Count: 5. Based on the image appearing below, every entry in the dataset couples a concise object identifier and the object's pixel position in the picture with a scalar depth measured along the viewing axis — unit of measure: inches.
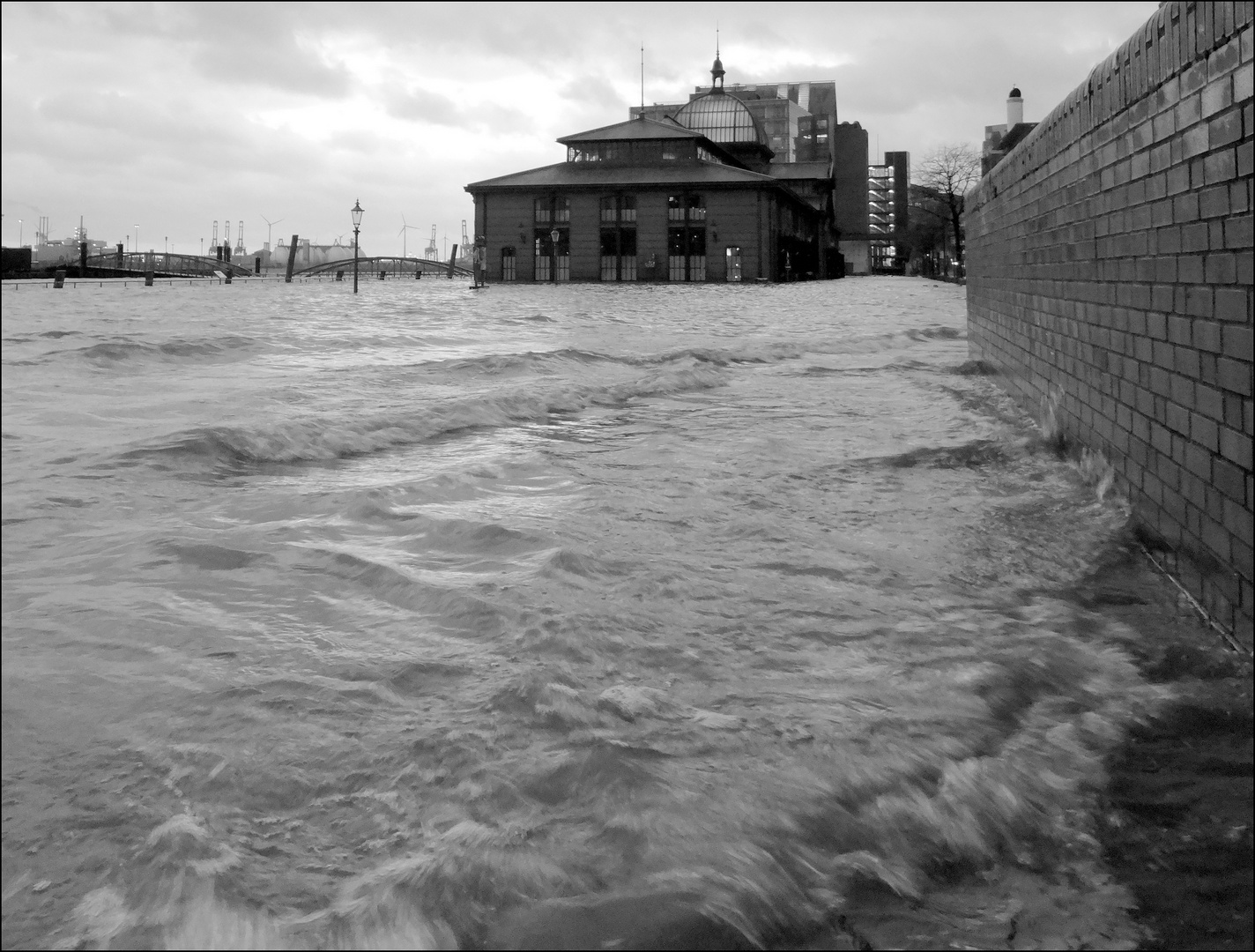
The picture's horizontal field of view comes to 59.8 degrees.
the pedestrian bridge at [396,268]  3789.4
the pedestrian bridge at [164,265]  2915.8
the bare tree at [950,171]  2817.4
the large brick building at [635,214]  2261.3
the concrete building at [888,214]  5340.6
